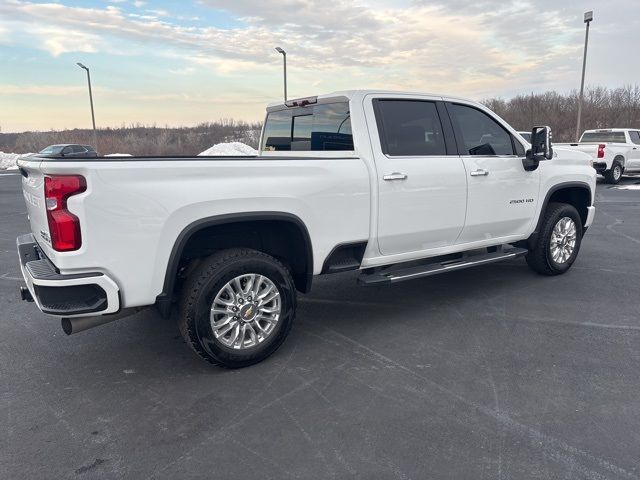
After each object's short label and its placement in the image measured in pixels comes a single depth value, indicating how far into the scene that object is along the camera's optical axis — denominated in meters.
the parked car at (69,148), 25.13
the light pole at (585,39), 21.12
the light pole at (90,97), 37.66
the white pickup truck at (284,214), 3.09
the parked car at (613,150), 16.27
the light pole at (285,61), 22.81
